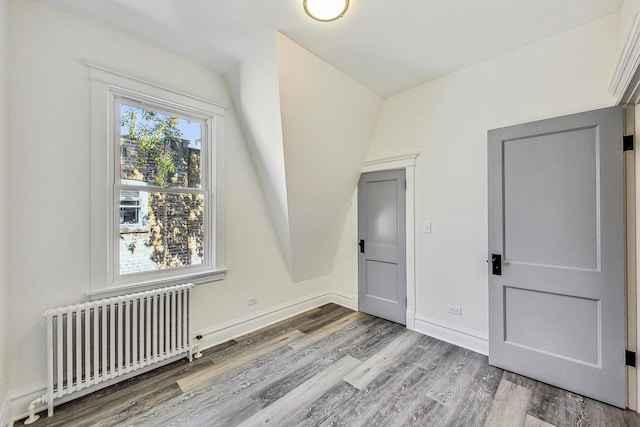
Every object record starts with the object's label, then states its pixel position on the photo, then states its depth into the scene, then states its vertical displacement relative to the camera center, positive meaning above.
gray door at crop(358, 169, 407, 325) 3.02 -0.39
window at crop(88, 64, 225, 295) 1.95 +0.25
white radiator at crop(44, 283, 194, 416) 1.72 -0.92
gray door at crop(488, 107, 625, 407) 1.76 -0.29
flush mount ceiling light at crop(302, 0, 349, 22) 1.67 +1.36
